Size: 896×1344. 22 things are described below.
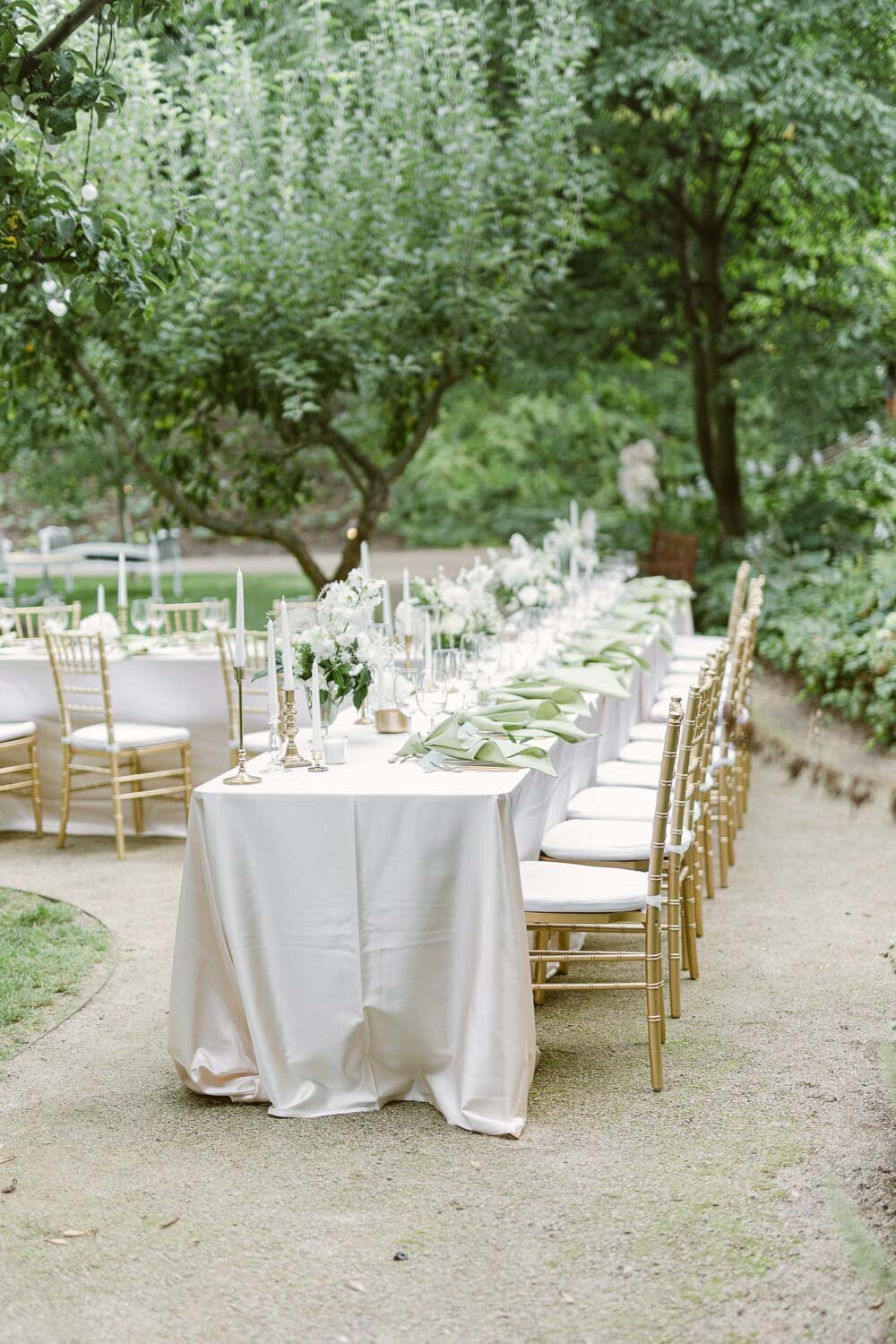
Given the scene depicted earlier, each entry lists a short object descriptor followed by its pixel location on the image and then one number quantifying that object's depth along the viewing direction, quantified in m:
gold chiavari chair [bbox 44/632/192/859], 6.57
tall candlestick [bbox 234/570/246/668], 3.79
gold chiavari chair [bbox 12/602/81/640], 7.31
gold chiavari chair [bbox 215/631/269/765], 6.64
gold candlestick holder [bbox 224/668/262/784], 3.84
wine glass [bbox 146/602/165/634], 7.26
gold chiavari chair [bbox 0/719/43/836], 6.89
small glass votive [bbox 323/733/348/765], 4.12
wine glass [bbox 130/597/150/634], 7.16
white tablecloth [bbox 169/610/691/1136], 3.58
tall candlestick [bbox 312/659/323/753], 4.05
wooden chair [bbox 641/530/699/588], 12.55
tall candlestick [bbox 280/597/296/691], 3.99
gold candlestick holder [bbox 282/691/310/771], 4.09
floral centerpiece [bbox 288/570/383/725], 4.33
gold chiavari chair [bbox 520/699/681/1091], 3.81
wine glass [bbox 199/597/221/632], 6.92
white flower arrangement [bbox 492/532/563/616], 6.88
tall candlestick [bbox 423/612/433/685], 4.86
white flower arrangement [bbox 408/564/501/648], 5.79
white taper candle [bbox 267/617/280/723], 4.18
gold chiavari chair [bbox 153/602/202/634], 7.51
